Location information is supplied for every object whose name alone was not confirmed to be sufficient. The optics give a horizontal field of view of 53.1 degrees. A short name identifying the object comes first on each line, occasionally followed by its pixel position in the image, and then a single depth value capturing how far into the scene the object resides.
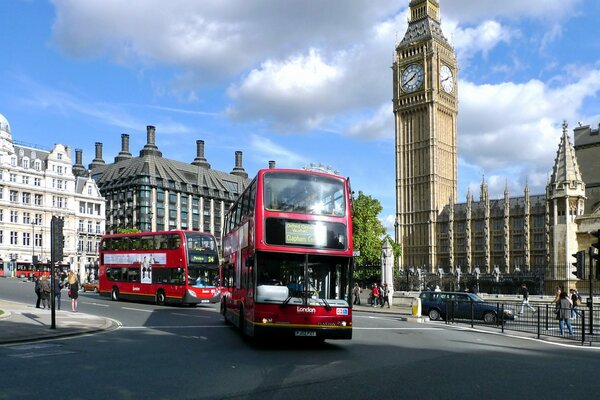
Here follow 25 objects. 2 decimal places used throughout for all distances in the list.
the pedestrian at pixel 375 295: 38.09
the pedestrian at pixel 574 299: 24.39
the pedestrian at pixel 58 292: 24.62
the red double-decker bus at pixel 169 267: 29.58
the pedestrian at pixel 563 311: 20.61
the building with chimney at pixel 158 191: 101.62
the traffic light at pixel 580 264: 19.05
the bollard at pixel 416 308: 27.97
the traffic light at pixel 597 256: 16.97
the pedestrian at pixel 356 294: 38.94
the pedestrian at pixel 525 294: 29.67
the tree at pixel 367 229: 60.72
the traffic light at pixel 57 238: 17.92
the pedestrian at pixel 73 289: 25.22
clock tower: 99.62
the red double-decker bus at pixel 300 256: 13.83
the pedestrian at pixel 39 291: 27.16
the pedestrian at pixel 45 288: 26.36
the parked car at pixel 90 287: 49.16
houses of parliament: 90.81
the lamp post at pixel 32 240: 77.10
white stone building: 77.56
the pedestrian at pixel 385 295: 36.94
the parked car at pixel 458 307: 25.77
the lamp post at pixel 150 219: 98.25
